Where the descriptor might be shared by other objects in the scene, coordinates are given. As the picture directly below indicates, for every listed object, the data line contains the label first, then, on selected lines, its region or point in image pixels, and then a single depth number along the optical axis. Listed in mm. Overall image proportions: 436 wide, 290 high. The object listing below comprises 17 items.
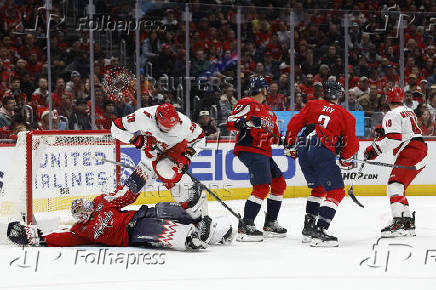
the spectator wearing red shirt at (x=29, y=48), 17456
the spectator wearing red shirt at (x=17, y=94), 15448
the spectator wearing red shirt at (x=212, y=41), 17417
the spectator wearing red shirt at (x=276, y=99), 17441
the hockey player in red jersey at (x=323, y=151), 10048
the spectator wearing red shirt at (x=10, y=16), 18742
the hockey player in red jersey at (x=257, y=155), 10686
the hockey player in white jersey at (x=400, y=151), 10997
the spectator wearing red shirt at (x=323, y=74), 18331
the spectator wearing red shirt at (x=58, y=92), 15765
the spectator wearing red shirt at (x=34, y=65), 16851
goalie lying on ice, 9299
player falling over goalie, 9462
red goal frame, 10715
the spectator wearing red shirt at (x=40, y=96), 15617
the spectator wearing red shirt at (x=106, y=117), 15839
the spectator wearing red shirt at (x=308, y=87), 17945
